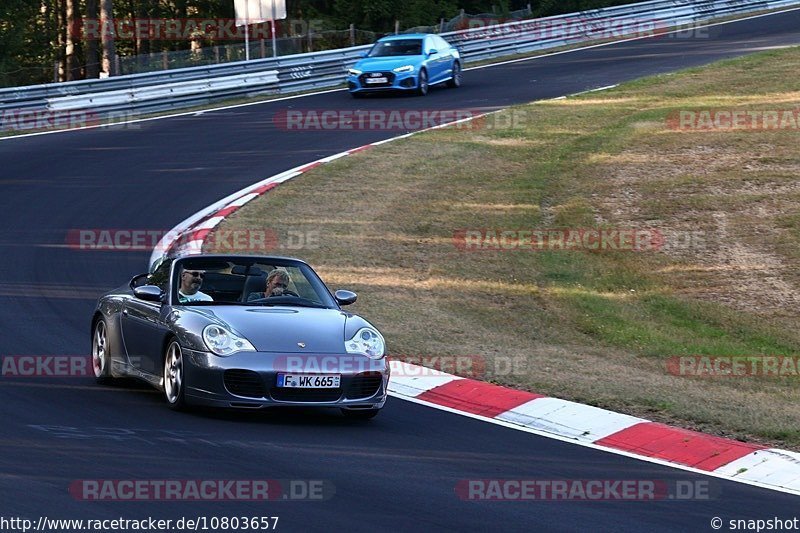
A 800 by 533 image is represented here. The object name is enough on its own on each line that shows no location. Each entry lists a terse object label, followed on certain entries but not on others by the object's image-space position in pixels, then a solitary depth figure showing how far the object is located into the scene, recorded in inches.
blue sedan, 2358.9
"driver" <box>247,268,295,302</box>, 778.8
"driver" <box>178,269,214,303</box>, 768.3
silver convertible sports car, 693.3
